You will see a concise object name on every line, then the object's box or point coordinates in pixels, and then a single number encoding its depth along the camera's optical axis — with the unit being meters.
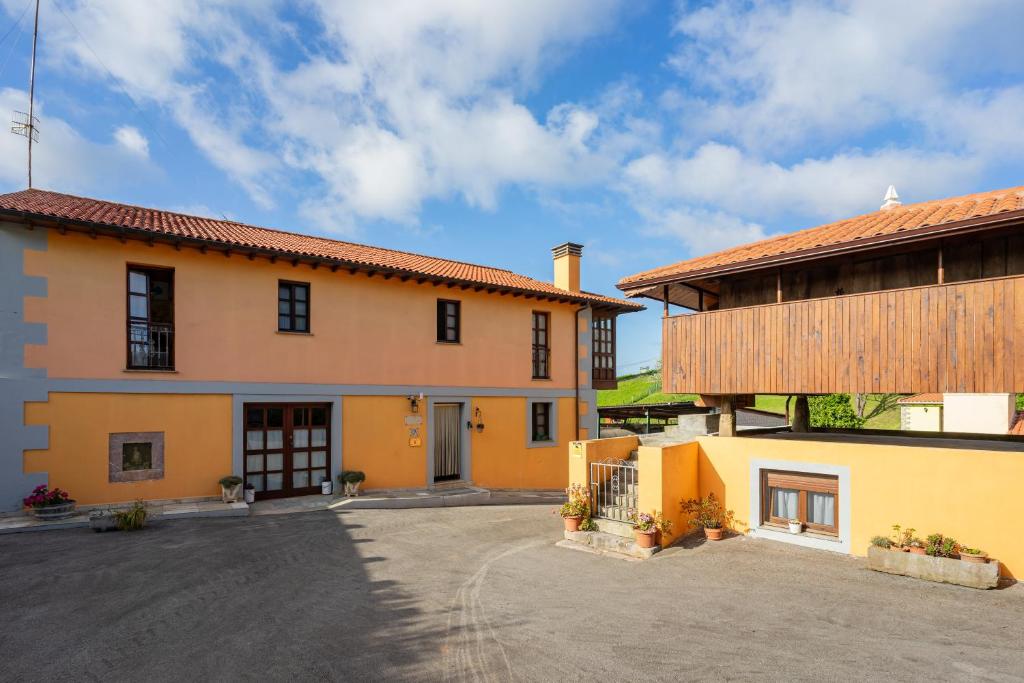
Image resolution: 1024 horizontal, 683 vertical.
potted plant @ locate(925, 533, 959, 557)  7.84
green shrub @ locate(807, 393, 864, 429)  24.02
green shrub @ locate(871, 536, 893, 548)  8.37
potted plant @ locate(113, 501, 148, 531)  10.08
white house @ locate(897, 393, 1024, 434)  21.44
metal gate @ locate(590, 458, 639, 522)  10.65
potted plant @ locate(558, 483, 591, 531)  10.45
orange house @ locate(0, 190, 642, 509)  10.88
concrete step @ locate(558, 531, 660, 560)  9.38
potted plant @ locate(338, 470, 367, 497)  13.62
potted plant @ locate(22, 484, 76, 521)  10.28
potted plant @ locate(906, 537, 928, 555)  8.02
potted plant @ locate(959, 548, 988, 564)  7.58
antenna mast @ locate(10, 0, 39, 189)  14.03
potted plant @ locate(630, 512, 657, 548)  9.38
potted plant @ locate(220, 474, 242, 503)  12.17
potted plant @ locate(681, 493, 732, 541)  10.27
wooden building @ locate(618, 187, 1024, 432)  7.99
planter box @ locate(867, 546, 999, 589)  7.42
